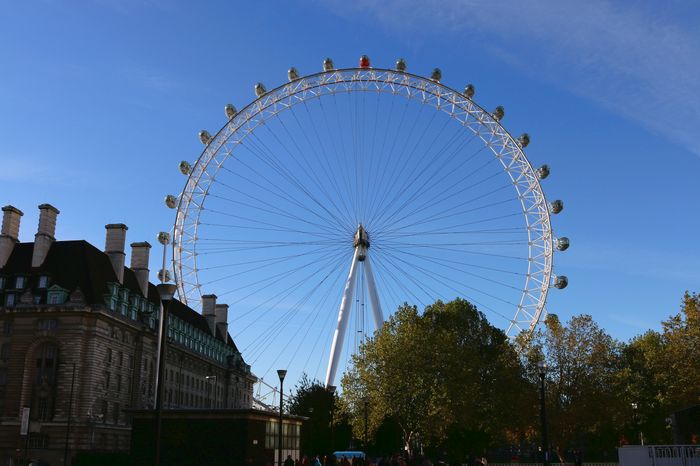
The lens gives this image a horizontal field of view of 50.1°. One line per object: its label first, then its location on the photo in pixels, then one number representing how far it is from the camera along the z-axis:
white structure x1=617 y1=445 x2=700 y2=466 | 32.84
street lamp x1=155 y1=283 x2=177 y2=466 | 24.90
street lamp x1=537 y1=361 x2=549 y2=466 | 40.97
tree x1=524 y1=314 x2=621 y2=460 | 61.28
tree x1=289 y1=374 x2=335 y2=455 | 83.50
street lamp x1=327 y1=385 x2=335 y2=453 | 80.01
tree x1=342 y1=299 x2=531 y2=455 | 66.06
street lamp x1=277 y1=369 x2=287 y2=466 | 43.31
